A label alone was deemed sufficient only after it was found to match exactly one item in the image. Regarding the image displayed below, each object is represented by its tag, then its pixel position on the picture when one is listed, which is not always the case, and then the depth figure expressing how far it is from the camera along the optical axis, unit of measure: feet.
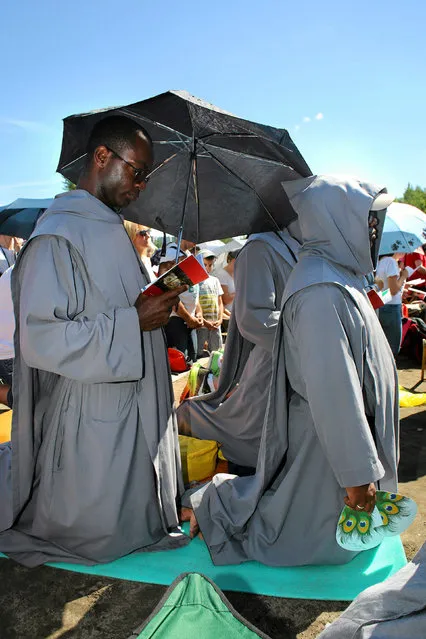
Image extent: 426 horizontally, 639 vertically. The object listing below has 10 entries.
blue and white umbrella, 24.99
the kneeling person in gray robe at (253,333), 12.45
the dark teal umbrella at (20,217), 23.62
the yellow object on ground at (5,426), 13.29
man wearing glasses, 8.66
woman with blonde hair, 19.51
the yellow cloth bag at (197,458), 12.60
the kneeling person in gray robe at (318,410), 7.72
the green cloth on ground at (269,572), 8.75
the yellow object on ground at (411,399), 21.16
